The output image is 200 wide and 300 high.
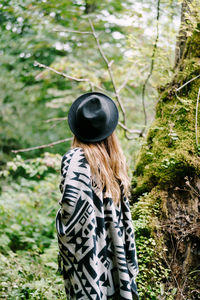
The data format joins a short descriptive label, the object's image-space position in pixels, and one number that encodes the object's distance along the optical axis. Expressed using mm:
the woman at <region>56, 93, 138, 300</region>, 1966
